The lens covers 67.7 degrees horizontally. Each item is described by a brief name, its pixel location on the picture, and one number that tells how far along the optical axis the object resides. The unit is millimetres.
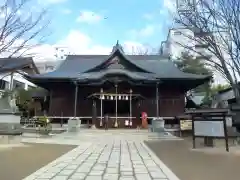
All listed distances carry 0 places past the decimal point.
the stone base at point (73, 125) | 11961
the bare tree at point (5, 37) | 7796
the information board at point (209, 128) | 6726
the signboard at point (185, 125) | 10621
